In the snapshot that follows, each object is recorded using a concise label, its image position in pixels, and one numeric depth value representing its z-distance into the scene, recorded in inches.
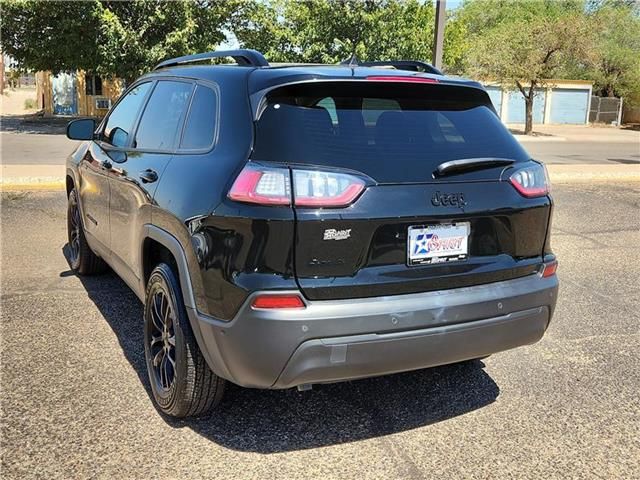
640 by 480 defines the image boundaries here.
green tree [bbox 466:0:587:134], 1184.2
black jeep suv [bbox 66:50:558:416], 101.7
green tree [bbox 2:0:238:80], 854.5
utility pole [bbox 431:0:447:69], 408.5
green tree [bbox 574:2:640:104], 1537.9
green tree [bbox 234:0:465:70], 1002.7
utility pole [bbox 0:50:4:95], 1886.3
